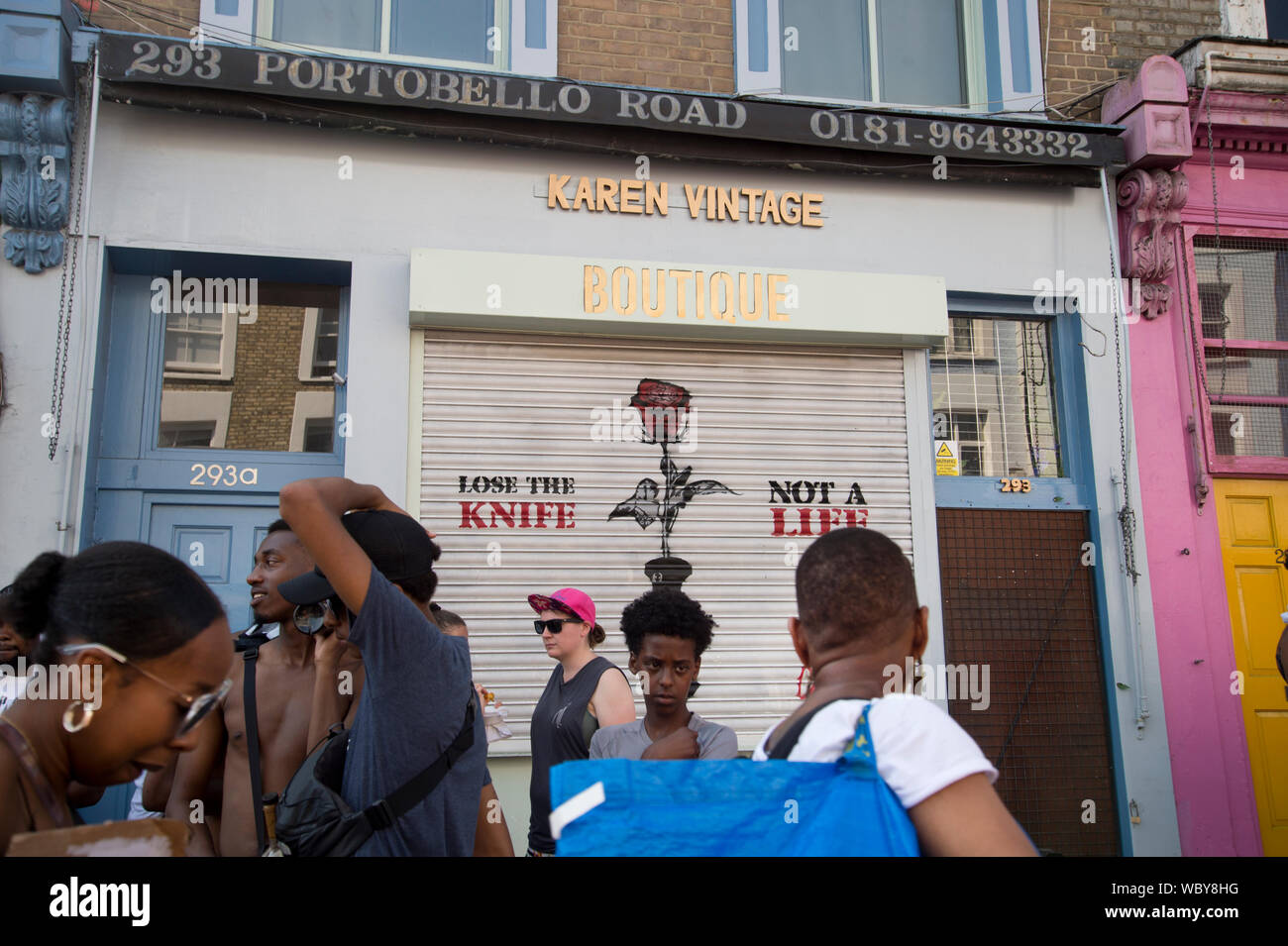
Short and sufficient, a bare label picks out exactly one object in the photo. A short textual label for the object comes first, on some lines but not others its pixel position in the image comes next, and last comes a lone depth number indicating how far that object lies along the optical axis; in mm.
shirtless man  3248
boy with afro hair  4039
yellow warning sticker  8109
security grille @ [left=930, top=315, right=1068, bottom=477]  8211
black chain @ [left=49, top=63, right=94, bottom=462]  6312
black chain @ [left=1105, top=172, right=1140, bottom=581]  7730
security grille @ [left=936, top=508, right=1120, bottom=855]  7520
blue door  6738
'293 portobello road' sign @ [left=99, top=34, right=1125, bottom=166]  6664
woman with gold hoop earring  1810
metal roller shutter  7102
